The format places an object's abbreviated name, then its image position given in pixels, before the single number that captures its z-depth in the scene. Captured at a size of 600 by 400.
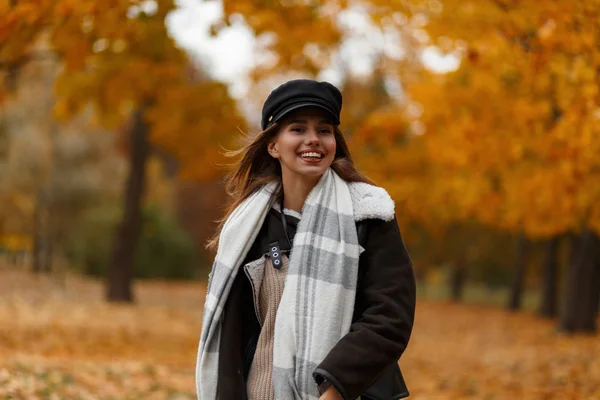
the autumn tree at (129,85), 6.45
